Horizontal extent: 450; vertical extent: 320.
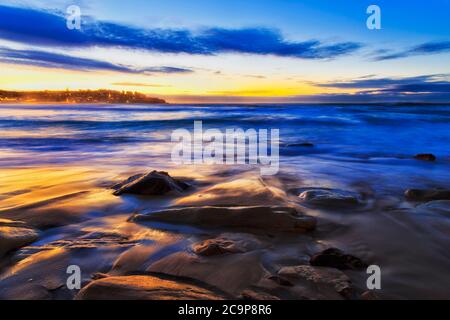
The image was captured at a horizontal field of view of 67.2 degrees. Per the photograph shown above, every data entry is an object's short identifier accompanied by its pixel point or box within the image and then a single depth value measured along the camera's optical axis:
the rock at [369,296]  1.96
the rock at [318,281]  2.00
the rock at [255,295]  1.97
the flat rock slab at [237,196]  3.89
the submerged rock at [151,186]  4.21
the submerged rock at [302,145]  10.51
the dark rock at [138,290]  1.82
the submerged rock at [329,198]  3.80
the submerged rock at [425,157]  7.44
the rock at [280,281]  2.10
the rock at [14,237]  2.56
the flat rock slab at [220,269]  2.14
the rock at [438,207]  3.47
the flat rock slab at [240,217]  3.04
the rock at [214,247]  2.53
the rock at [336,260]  2.32
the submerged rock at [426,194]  4.02
